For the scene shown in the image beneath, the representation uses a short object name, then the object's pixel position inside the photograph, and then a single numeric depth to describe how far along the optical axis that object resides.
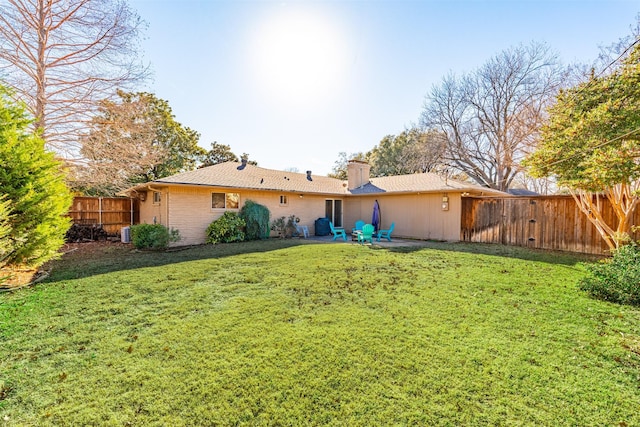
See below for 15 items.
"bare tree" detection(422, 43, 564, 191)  18.22
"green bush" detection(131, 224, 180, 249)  10.02
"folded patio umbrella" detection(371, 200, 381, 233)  14.21
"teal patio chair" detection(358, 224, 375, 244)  11.89
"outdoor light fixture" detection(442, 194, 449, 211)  12.70
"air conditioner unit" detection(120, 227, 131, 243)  12.05
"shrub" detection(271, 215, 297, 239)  13.83
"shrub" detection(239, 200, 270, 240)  12.37
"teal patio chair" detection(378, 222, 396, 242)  12.52
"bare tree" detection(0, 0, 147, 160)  9.31
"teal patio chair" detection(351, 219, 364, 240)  14.55
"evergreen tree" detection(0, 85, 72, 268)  5.58
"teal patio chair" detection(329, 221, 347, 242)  12.83
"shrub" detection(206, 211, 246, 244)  11.54
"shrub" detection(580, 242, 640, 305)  4.93
